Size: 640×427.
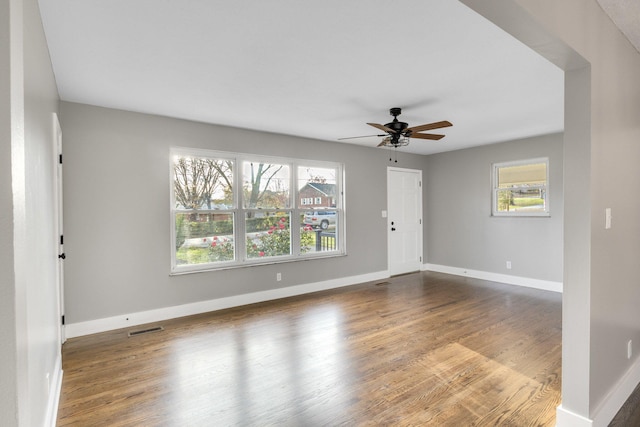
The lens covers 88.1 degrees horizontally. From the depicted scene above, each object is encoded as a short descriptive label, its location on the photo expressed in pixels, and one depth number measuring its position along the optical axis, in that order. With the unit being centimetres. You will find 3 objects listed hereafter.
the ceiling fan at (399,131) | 356
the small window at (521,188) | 530
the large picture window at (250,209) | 424
